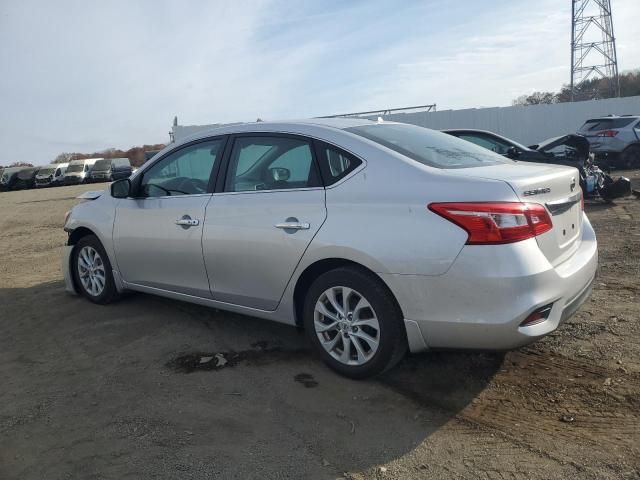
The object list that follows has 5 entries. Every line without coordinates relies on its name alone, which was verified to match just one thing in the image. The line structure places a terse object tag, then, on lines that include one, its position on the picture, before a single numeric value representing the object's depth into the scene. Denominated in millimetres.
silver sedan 3021
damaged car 9375
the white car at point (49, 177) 36219
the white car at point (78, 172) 35938
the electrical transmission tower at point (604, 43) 35625
